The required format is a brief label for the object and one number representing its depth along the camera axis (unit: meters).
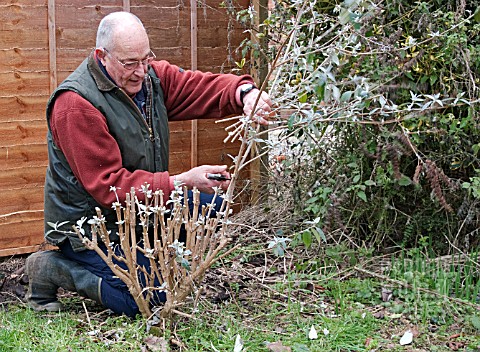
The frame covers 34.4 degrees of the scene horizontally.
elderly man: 4.11
